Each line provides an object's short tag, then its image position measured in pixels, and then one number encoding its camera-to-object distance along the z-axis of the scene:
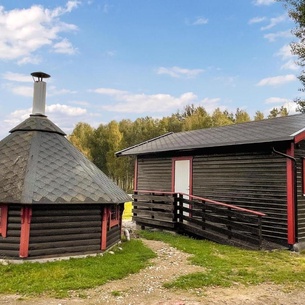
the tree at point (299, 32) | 17.78
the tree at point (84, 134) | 43.53
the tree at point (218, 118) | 37.19
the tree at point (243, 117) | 44.23
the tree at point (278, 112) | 45.03
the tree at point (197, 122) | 37.47
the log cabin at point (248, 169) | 9.28
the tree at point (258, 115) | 45.41
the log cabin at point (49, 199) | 6.93
